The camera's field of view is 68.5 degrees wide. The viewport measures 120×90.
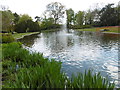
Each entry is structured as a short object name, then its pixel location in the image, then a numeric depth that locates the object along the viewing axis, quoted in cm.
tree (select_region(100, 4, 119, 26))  3379
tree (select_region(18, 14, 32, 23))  3640
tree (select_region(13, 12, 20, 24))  3505
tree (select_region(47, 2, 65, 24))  4475
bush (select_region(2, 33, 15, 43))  985
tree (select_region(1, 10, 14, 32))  1620
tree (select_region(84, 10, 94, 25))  4199
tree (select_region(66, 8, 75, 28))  4796
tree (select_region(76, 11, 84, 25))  4527
